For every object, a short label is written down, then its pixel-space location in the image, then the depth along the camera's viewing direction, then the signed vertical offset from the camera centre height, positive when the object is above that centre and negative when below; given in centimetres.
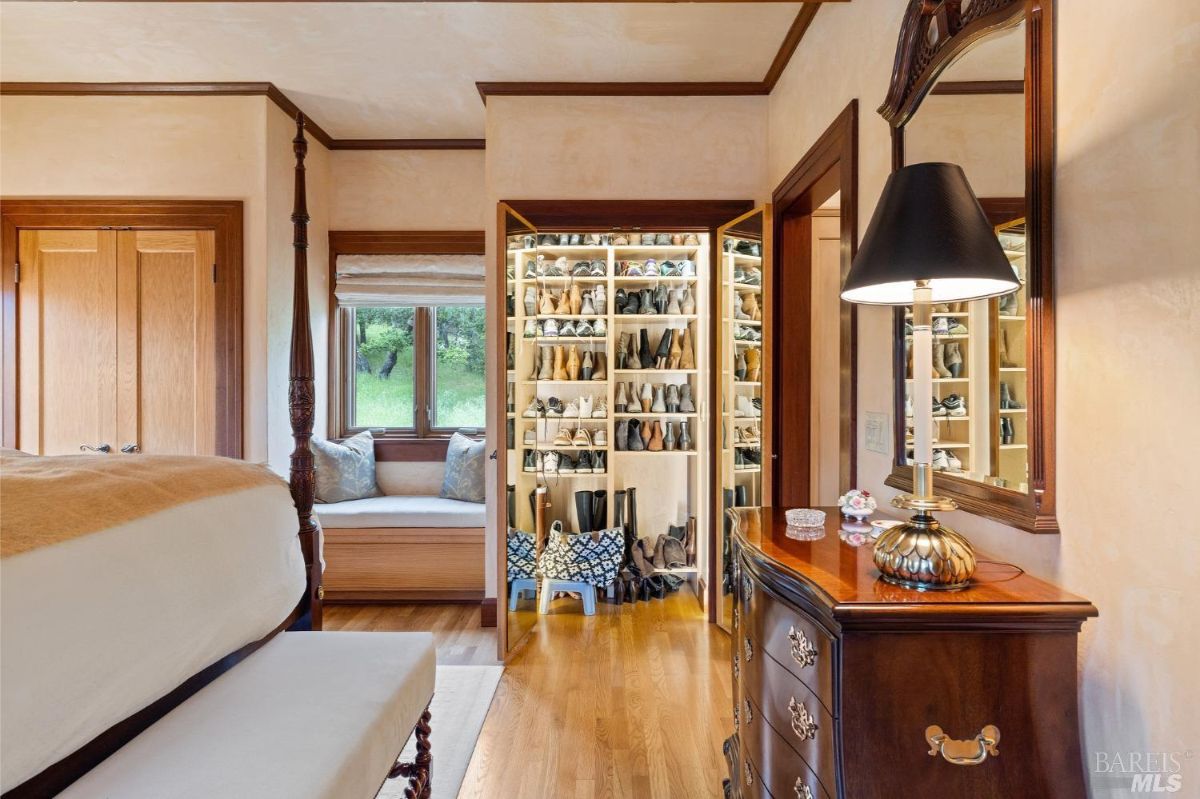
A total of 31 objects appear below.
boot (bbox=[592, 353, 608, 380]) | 399 +19
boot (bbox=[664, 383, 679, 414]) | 396 -1
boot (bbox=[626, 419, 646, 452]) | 393 -26
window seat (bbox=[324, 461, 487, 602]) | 359 -87
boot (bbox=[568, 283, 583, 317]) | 392 +60
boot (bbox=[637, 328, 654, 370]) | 396 +28
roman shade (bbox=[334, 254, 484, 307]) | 404 +76
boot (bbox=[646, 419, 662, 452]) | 394 -28
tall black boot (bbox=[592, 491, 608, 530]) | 395 -72
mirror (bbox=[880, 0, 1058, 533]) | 117 +28
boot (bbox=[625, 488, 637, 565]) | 395 -76
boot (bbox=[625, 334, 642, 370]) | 396 +25
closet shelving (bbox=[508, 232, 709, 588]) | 376 +3
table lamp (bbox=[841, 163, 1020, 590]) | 105 +22
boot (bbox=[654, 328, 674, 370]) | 392 +30
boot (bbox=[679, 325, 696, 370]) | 392 +24
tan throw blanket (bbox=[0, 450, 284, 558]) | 108 -19
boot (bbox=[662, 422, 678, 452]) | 396 -27
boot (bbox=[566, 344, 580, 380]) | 393 +19
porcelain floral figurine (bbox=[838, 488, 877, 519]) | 165 -28
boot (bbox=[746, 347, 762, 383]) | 318 +17
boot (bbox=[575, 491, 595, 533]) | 391 -68
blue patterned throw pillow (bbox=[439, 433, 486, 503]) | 386 -46
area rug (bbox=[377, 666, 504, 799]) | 198 -119
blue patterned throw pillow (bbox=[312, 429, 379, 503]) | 382 -45
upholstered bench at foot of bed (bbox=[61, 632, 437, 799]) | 104 -63
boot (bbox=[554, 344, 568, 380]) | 393 +21
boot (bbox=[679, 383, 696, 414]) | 396 -1
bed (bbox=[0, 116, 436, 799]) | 101 -51
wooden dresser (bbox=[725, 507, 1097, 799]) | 100 -47
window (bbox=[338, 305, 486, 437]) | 419 +20
